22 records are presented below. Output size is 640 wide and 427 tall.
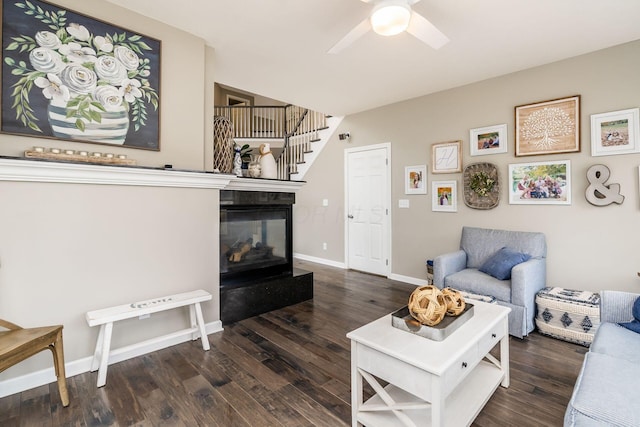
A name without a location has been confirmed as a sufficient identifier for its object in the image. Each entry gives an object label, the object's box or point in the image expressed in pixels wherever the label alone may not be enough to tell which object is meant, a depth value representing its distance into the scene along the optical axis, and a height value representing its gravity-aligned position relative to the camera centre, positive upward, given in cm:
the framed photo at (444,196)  392 +20
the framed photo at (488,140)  347 +83
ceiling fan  191 +122
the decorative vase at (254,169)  334 +46
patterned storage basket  247 -85
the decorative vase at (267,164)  338 +53
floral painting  192 +92
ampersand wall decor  281 +21
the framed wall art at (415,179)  420 +45
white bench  194 -68
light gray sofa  105 -67
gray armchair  265 -59
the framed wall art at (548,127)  302 +87
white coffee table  130 -72
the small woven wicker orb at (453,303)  165 -49
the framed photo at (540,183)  308 +30
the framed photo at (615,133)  272 +71
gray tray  148 -57
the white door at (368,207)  468 +7
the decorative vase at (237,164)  306 +48
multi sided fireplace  304 -25
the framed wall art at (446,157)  385 +70
